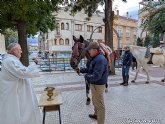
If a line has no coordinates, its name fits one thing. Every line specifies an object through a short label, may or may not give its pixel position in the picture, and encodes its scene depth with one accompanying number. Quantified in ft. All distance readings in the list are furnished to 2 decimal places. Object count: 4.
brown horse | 10.78
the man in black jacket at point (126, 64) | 16.70
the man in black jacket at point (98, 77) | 7.69
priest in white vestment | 6.42
